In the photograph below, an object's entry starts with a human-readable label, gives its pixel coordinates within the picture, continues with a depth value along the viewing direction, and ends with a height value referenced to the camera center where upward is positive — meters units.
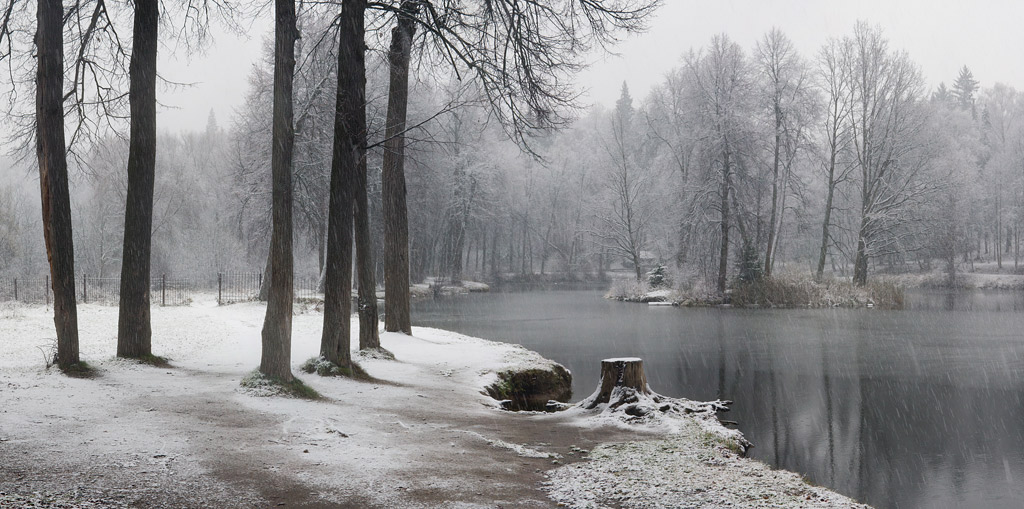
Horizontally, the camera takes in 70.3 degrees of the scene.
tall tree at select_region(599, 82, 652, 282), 42.78 +4.12
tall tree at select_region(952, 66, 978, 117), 74.19 +18.63
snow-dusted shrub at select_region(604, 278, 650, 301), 36.25 -1.08
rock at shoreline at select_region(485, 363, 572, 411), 10.77 -1.86
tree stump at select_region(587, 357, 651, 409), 8.82 -1.32
